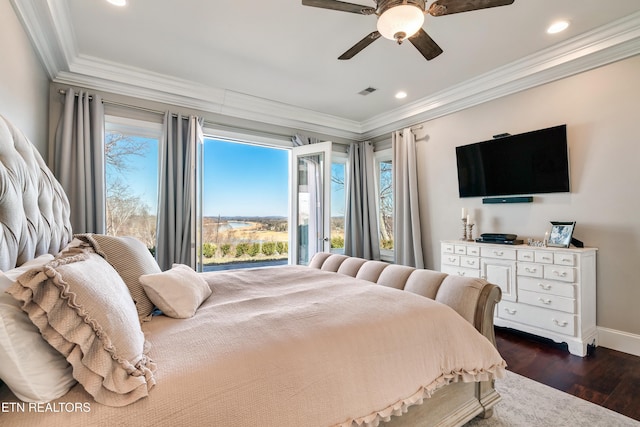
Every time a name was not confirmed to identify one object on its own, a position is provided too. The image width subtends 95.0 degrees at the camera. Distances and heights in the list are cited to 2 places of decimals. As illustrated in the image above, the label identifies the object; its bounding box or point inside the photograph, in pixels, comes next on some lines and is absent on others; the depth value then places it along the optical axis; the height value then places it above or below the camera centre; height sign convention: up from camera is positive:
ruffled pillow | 0.77 -0.31
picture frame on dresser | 2.79 -0.18
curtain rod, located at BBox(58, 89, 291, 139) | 3.21 +1.27
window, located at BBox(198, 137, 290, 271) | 6.32 +0.27
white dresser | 2.61 -0.70
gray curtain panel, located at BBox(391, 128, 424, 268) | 4.19 +0.21
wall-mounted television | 3.00 +0.57
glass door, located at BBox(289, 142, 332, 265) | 4.35 +0.24
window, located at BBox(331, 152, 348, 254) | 4.81 +0.31
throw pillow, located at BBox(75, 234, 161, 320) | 1.40 -0.21
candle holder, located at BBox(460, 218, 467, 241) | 3.63 -0.15
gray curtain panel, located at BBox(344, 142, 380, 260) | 4.84 +0.16
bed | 0.78 -0.46
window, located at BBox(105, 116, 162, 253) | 3.45 +0.49
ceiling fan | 1.79 +1.28
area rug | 1.72 -1.22
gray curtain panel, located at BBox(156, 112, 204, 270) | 3.37 +0.28
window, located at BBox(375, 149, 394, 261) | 4.93 +0.29
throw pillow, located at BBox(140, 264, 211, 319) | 1.40 -0.37
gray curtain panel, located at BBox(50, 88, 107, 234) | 2.92 +0.61
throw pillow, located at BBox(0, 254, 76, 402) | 0.72 -0.36
